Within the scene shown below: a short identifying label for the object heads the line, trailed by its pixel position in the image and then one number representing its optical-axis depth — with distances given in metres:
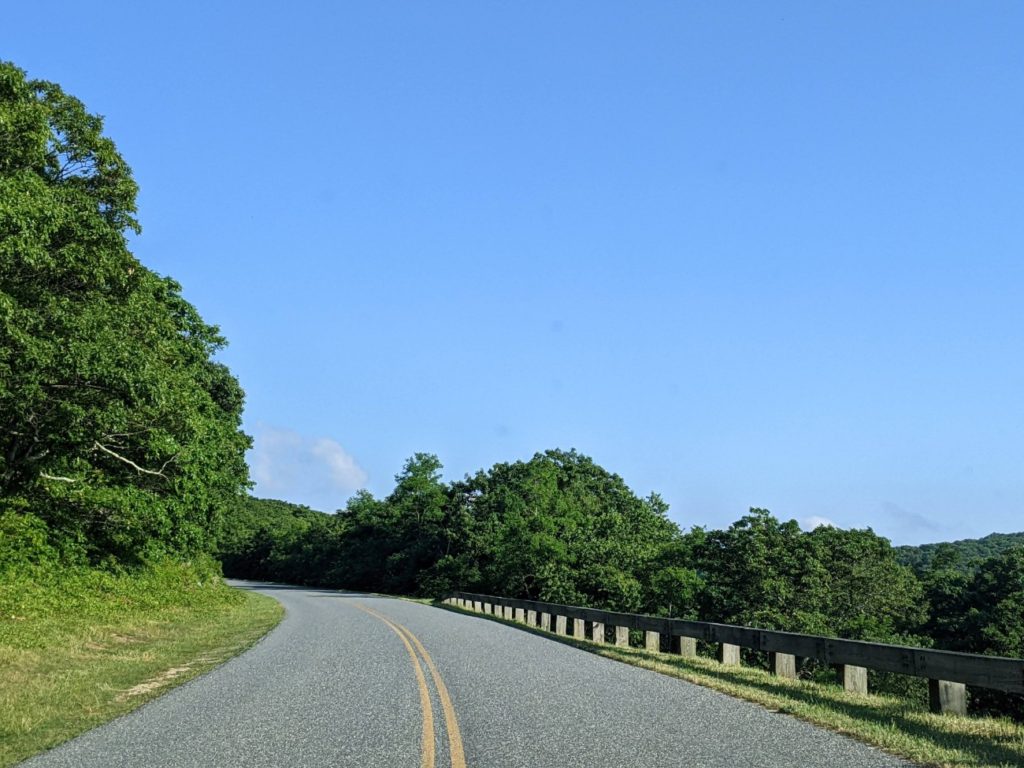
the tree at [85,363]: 18.67
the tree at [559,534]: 49.91
